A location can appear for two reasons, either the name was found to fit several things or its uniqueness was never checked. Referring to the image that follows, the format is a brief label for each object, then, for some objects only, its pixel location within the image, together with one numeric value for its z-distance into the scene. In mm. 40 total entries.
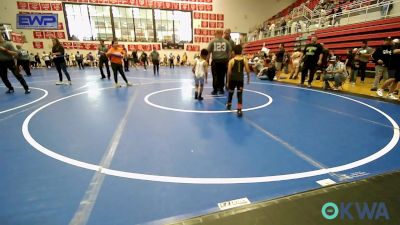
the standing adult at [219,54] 6859
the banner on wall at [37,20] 16034
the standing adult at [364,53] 9539
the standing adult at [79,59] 20656
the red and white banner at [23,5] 22530
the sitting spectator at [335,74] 8164
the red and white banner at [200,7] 27545
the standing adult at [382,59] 7611
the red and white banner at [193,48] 28859
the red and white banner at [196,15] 27638
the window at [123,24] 25578
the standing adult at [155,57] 15500
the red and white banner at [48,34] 23781
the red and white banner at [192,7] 27312
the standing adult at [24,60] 13094
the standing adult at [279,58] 13258
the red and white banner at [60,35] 24109
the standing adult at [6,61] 6820
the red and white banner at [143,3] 25659
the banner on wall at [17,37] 20234
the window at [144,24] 26234
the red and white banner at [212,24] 28516
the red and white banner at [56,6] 23328
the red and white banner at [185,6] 27094
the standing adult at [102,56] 11334
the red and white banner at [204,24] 28250
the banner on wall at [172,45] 27753
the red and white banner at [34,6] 22875
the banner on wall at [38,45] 23797
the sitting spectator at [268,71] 11383
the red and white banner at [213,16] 28294
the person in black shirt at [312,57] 8484
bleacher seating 10828
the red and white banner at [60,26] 23872
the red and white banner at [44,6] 23109
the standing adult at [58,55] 8664
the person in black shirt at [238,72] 4785
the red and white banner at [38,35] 23578
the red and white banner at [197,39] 28616
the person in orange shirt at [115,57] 8750
